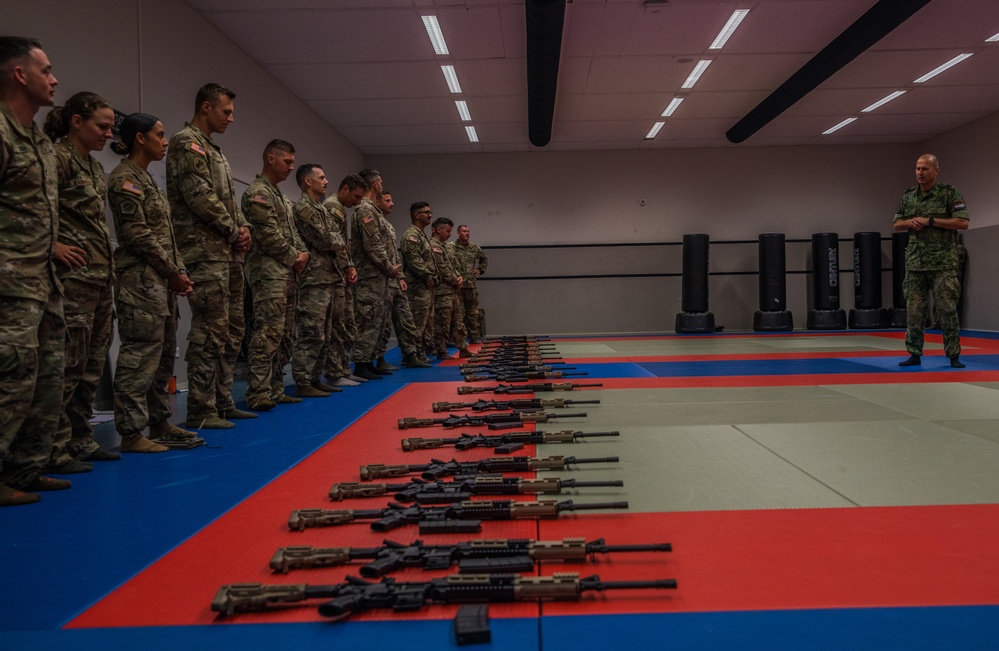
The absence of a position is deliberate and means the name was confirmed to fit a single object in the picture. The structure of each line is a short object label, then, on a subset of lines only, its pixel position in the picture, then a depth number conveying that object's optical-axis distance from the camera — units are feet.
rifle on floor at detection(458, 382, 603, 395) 18.30
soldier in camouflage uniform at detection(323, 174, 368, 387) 21.08
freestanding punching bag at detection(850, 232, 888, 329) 48.47
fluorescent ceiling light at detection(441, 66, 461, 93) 32.72
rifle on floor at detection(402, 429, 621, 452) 11.99
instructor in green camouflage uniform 22.65
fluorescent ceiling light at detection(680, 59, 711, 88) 32.68
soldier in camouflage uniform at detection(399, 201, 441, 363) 29.66
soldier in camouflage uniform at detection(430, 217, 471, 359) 33.50
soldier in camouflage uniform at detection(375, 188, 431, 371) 27.63
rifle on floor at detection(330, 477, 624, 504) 8.64
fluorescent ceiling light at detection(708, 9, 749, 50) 26.89
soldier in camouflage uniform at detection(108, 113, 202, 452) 12.33
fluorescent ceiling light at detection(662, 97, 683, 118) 39.14
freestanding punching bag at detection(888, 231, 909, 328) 48.93
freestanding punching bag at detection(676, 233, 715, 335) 48.75
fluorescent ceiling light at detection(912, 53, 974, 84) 32.68
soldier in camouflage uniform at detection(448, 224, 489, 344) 41.32
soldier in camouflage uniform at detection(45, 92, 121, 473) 11.17
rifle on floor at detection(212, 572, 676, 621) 5.82
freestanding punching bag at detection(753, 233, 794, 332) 48.49
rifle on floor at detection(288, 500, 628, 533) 7.90
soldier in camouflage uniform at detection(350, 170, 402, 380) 24.08
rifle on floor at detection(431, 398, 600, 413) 15.93
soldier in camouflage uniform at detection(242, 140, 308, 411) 17.19
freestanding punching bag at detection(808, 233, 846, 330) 48.75
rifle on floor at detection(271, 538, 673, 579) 6.43
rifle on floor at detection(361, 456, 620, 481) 9.89
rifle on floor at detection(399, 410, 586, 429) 14.03
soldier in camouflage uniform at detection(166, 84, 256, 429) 14.14
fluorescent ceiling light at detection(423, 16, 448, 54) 26.84
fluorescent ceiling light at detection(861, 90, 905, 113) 38.52
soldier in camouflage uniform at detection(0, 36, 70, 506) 9.14
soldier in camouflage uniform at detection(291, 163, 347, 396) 19.61
